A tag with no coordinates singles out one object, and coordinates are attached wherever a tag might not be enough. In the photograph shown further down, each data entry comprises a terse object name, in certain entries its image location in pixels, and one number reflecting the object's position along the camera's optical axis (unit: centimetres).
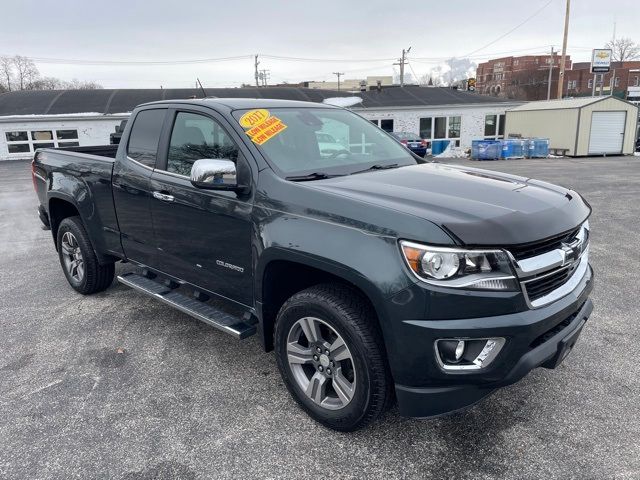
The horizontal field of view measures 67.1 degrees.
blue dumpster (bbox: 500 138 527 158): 2473
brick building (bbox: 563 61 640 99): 7888
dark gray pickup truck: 231
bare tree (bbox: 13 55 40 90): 6756
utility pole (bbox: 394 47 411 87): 5296
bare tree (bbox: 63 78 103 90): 6994
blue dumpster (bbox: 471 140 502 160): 2434
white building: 2508
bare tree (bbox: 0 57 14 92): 6548
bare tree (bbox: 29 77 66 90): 6744
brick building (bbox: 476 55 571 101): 6856
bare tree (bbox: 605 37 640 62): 6944
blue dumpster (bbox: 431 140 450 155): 2789
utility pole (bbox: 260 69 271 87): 7315
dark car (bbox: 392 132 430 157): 2353
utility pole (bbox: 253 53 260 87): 6862
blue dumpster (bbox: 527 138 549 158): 2492
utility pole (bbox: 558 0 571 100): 3278
